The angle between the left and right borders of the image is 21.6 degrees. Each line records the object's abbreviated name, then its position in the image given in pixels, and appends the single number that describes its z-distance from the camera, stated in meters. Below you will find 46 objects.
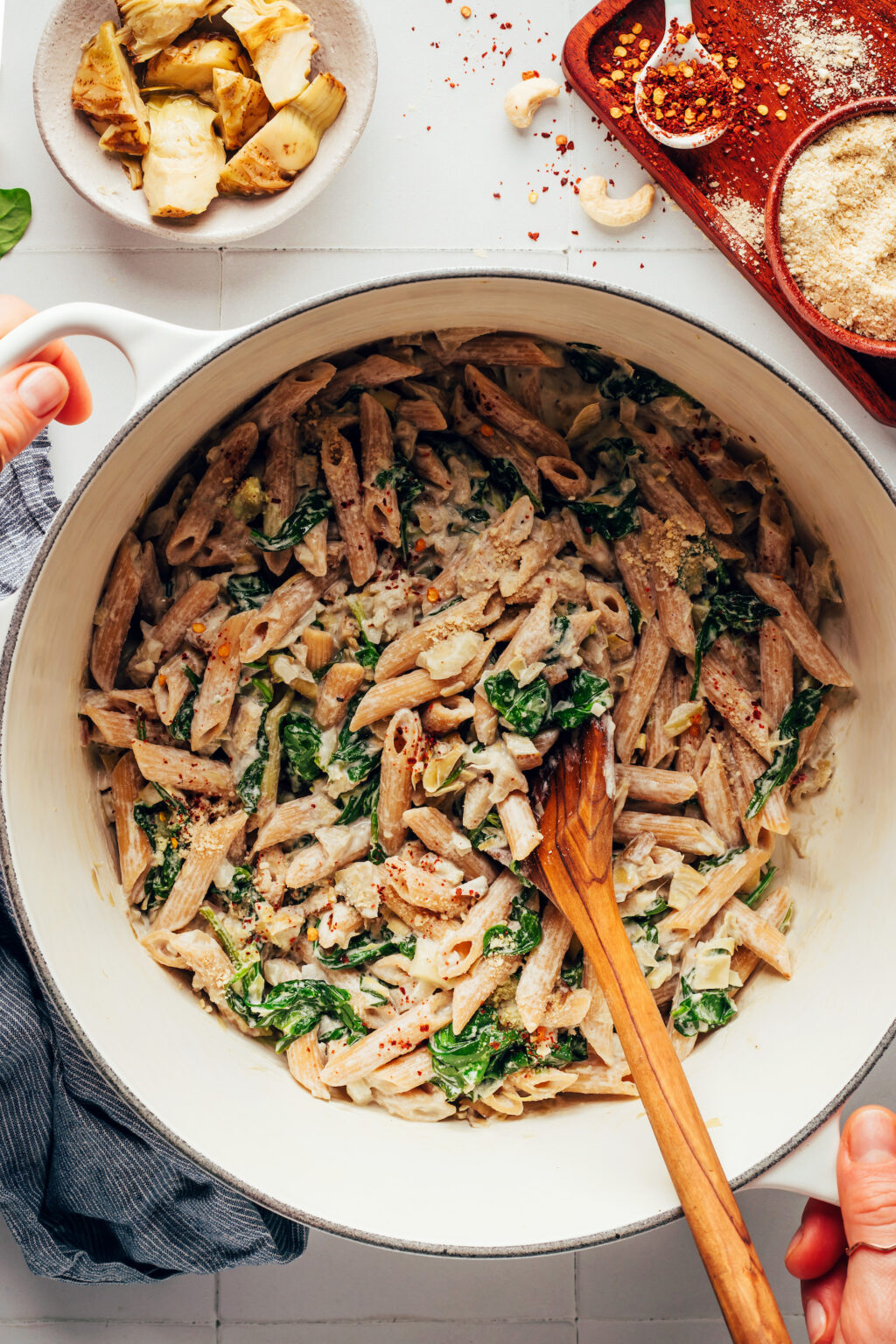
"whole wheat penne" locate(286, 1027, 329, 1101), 0.81
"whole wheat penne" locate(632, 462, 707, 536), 0.83
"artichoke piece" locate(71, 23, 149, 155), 0.86
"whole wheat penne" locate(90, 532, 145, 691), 0.80
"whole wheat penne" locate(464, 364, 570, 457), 0.82
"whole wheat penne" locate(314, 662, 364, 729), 0.82
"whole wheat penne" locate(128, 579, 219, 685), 0.82
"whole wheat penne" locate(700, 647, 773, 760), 0.83
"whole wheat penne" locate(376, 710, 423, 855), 0.82
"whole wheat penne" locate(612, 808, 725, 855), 0.83
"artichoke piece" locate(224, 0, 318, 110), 0.86
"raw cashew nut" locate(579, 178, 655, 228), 0.88
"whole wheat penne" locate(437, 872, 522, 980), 0.81
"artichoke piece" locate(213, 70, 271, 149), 0.87
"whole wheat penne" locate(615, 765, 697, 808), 0.82
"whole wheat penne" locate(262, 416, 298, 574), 0.82
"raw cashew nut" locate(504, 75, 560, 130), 0.88
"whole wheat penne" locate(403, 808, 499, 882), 0.82
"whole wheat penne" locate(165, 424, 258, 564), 0.81
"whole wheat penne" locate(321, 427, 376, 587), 0.82
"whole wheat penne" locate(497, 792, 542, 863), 0.80
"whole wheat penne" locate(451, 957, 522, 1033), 0.81
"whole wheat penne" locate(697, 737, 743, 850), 0.83
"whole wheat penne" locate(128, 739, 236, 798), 0.81
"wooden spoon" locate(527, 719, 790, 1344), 0.75
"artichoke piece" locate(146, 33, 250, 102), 0.87
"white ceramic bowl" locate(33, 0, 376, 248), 0.87
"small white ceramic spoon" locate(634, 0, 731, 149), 0.88
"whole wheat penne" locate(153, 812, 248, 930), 0.82
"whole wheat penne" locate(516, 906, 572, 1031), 0.80
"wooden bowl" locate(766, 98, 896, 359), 0.86
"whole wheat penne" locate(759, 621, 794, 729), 0.83
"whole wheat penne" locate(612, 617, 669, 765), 0.83
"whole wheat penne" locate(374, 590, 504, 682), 0.82
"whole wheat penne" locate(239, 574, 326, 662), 0.82
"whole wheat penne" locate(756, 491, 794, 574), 0.82
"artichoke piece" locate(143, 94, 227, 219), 0.87
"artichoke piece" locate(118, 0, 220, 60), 0.87
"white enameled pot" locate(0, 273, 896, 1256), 0.75
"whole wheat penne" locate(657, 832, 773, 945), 0.82
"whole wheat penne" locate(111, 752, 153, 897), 0.82
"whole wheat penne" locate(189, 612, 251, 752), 0.82
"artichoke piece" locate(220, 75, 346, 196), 0.86
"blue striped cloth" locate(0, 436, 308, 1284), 0.85
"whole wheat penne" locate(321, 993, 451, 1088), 0.80
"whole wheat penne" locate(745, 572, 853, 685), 0.82
